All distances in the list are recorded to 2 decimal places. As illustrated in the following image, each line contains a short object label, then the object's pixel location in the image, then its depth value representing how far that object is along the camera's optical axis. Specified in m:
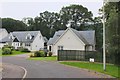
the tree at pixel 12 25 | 117.46
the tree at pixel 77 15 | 102.81
